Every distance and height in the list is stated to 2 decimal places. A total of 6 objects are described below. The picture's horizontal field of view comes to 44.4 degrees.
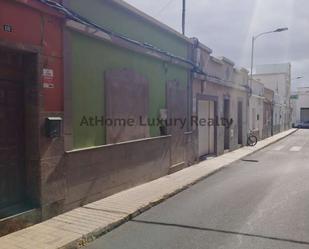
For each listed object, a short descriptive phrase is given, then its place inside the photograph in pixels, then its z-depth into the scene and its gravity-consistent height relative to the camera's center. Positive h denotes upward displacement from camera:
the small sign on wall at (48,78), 6.01 +0.56
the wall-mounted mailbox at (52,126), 6.02 -0.22
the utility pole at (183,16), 14.53 +3.74
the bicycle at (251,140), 22.49 -1.64
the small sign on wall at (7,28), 5.20 +1.17
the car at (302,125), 55.16 -1.83
